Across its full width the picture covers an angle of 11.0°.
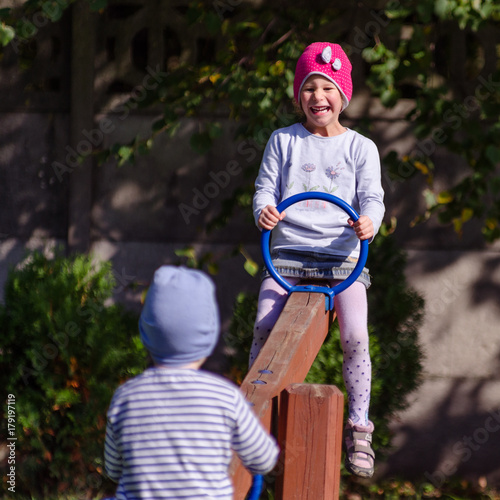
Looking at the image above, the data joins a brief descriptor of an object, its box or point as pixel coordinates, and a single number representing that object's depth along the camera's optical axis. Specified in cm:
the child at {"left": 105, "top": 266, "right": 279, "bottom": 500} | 649
